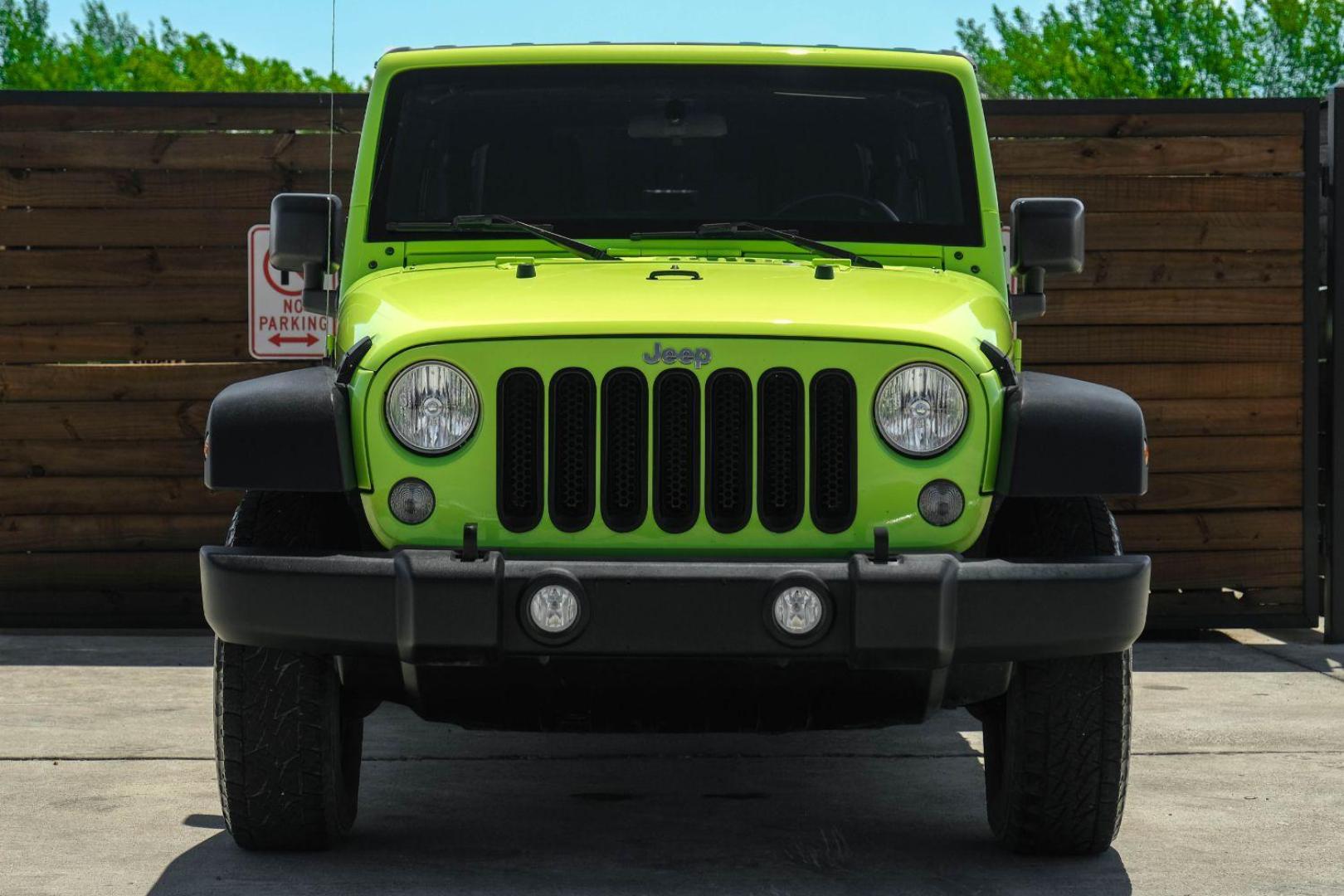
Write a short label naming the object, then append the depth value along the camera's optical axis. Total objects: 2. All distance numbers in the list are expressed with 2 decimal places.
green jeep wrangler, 4.60
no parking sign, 9.98
